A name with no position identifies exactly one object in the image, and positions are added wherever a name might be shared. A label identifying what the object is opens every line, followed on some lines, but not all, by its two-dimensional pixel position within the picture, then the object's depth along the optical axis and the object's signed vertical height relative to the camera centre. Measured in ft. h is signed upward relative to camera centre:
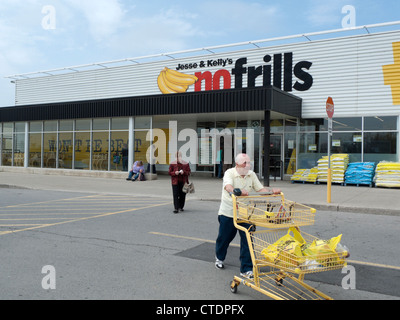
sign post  37.32 +4.65
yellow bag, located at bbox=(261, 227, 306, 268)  12.08 -2.88
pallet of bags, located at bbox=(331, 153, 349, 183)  56.64 -0.32
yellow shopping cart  11.96 -2.90
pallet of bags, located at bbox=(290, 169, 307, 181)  60.22 -1.84
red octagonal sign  37.27 +5.58
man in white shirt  15.47 -1.97
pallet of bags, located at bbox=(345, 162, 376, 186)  55.11 -1.33
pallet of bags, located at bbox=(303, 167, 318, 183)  59.06 -1.85
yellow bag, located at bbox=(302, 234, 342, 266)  11.84 -2.78
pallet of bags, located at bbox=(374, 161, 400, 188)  52.02 -1.46
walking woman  33.30 -1.33
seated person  65.57 -1.52
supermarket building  57.98 +8.54
